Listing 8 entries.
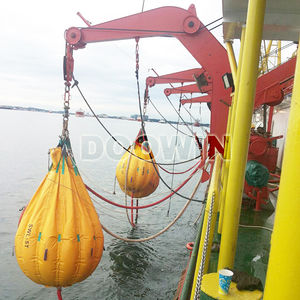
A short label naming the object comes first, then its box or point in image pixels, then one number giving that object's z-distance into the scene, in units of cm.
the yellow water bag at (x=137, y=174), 741
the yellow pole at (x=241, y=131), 200
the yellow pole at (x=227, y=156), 270
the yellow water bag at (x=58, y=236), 357
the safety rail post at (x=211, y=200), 225
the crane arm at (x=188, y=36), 532
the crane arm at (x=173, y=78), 1106
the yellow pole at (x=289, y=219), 87
